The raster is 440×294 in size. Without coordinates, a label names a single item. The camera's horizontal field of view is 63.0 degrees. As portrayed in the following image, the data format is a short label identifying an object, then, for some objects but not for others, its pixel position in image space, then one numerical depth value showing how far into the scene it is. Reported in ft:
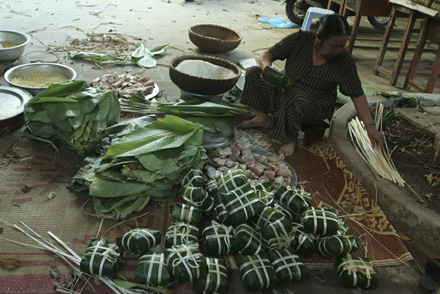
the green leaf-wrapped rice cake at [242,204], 6.18
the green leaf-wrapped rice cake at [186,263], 5.32
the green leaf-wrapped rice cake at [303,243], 6.22
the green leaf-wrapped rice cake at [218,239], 6.00
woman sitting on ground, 8.92
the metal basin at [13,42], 11.72
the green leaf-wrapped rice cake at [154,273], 5.34
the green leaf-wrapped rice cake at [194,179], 6.86
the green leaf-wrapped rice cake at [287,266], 5.69
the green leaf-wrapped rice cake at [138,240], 5.72
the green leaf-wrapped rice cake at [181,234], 5.89
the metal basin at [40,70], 10.46
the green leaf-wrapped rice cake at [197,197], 6.41
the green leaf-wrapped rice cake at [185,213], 6.24
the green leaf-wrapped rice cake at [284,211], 6.59
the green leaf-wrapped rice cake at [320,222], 6.21
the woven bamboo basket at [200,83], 9.69
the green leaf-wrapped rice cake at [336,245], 6.00
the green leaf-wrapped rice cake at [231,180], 6.58
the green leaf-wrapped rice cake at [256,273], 5.51
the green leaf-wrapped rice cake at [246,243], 5.91
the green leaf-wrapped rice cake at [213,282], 5.37
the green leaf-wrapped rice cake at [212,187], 6.87
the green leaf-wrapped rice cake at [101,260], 5.41
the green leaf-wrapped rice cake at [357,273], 5.77
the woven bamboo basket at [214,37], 14.96
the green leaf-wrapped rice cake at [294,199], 6.58
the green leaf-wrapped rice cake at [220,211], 6.36
